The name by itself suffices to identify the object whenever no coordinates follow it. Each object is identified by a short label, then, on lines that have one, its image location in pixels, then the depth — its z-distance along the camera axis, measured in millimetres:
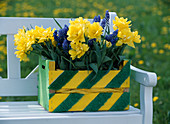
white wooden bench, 3022
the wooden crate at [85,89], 3039
